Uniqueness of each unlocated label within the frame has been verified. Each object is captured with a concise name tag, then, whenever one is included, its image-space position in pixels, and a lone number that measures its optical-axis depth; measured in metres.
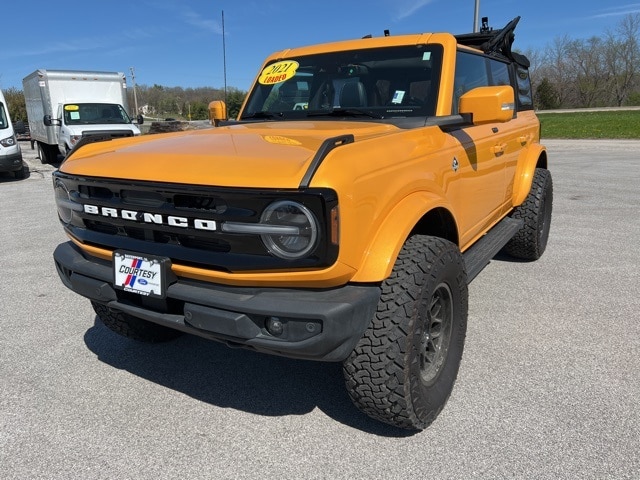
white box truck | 14.26
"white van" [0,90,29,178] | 11.45
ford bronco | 1.91
